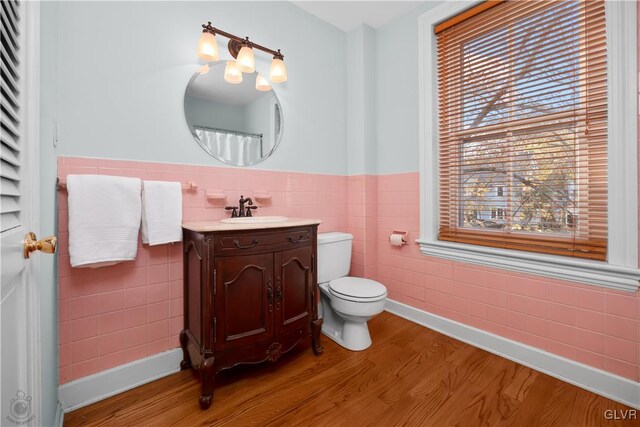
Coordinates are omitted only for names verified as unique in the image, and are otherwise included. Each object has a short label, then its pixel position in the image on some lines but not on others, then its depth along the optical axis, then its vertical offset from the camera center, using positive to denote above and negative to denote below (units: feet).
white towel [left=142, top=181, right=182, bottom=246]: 4.86 +0.01
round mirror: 5.75 +2.09
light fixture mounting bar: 5.59 +3.68
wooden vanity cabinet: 4.58 -1.47
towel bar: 5.49 +0.52
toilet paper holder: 7.66 -0.70
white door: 1.98 +0.02
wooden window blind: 4.96 +1.71
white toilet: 5.93 -1.78
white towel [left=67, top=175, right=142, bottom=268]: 4.24 -0.09
